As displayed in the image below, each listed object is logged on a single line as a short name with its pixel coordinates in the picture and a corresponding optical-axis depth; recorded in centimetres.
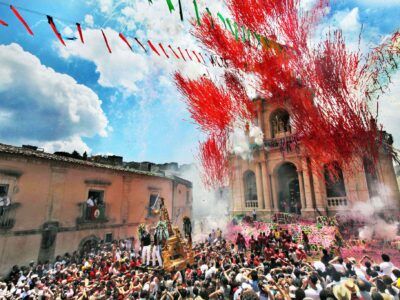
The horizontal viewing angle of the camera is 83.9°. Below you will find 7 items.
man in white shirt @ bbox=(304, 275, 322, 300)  536
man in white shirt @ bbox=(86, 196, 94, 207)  1853
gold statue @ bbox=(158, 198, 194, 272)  1154
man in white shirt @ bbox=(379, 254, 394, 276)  648
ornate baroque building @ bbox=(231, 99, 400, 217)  1878
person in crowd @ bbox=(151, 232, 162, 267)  1184
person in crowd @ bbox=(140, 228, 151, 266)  1205
